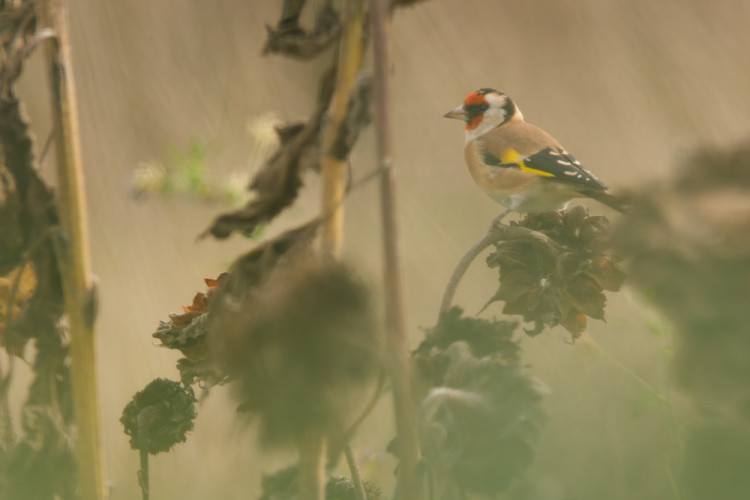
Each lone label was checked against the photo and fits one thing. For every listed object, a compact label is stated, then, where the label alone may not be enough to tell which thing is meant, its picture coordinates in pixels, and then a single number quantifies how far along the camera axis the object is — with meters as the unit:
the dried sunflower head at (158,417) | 7.61
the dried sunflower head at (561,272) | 7.61
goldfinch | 8.30
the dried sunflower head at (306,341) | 7.51
